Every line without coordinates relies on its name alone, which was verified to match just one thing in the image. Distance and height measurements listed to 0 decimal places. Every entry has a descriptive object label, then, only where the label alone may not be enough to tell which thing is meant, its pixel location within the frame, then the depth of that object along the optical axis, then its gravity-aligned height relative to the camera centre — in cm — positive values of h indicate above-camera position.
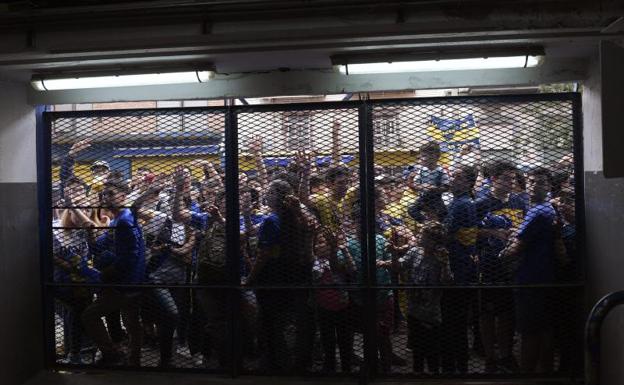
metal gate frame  494 +3
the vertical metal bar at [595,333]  290 -70
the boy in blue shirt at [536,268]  491 -64
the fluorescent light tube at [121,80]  488 +97
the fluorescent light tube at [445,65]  455 +96
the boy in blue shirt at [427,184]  505 +6
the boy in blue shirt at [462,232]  501 -34
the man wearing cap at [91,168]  548 +28
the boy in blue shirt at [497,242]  499 -43
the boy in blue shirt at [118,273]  541 -66
